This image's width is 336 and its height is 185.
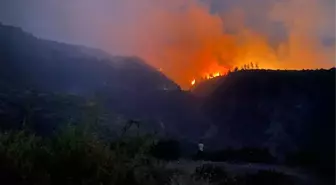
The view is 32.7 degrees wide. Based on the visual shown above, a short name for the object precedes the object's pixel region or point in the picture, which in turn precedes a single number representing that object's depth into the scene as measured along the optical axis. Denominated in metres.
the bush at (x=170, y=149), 43.49
